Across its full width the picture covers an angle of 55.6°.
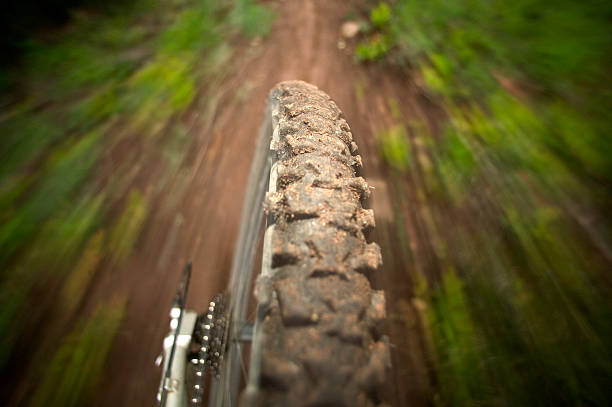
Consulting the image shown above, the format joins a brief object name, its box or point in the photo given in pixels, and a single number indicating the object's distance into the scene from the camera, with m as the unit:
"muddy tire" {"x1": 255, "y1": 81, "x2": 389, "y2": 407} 0.23
